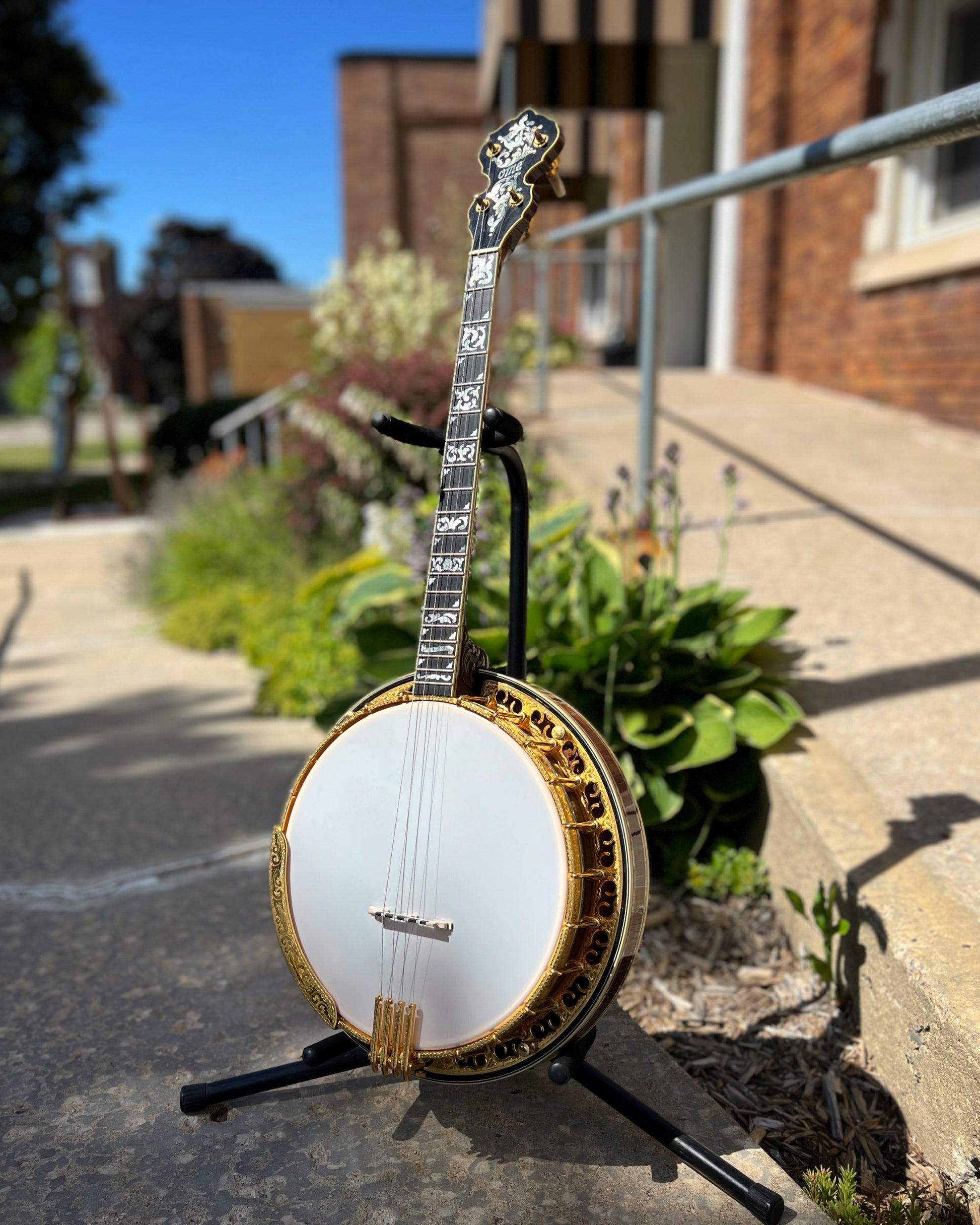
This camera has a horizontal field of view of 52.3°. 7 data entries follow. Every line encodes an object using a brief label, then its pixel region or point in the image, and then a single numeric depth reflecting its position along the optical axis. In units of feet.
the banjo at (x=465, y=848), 4.36
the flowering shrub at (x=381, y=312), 21.65
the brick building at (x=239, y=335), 75.41
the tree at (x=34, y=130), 57.98
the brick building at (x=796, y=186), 18.37
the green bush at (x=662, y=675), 7.48
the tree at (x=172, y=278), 122.93
